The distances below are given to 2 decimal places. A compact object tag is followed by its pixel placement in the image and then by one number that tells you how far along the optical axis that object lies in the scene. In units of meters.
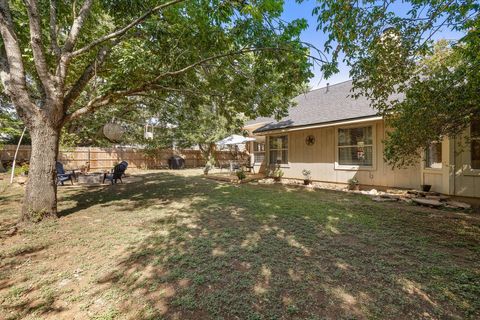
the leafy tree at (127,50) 4.48
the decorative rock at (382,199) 6.86
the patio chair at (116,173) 9.97
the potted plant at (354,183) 8.51
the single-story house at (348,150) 6.30
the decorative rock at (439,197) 6.26
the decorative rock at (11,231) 4.19
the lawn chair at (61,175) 9.10
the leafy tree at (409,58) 3.95
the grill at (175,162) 19.62
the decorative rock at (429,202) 5.98
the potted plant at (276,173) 11.22
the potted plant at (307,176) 10.07
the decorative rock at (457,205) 5.73
